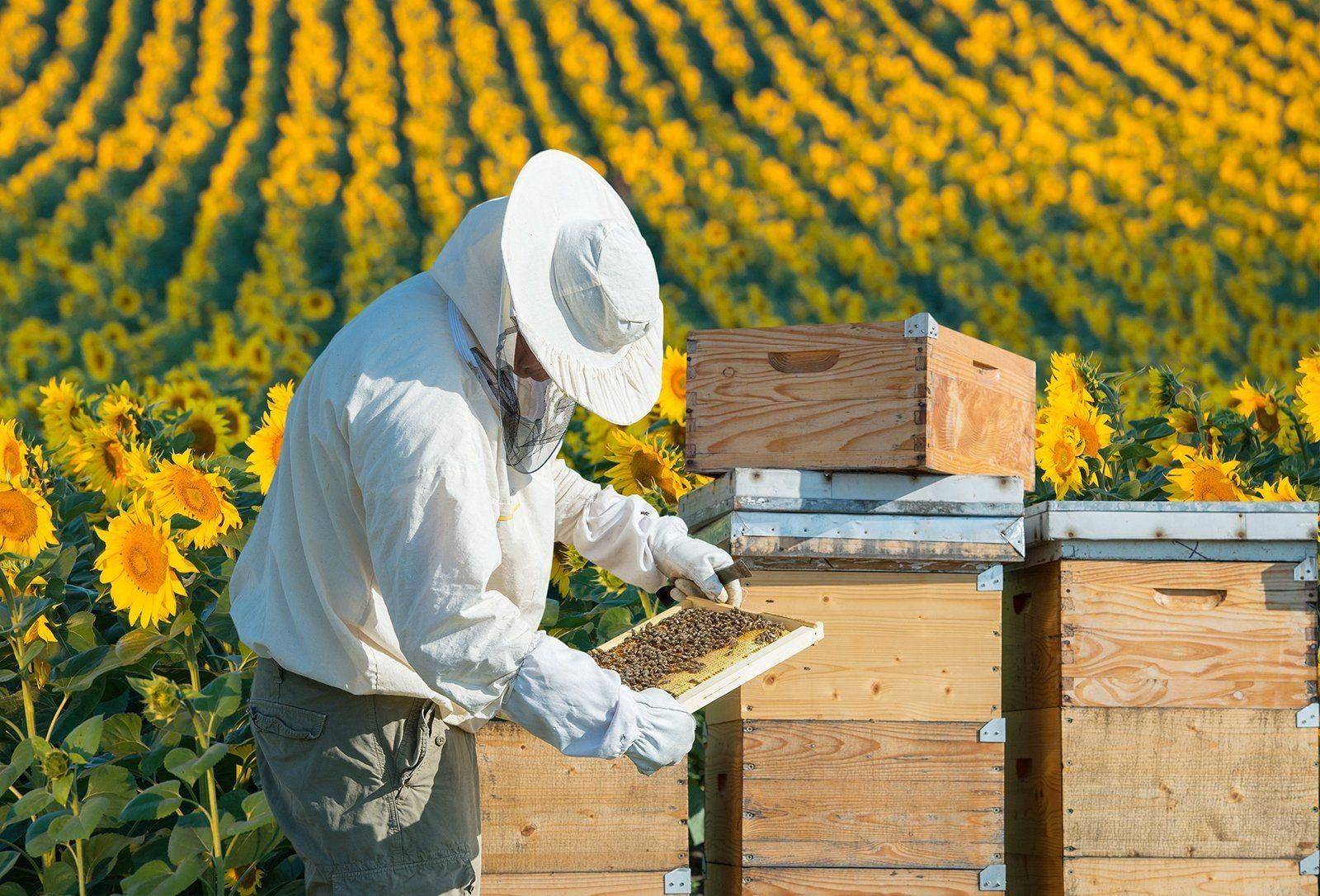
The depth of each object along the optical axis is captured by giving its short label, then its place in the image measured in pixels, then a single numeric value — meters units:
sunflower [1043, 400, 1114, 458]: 8.05
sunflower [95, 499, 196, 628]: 6.46
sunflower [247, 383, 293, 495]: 7.23
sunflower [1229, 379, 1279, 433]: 8.95
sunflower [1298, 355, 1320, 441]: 8.15
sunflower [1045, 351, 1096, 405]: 8.17
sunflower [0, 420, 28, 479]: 7.18
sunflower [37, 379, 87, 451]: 8.34
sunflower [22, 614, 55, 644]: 6.75
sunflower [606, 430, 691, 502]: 8.14
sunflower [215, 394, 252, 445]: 8.96
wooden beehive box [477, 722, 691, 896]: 6.32
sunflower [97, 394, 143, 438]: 8.06
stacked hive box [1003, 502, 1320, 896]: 6.53
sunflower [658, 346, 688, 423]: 8.36
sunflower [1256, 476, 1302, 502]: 7.52
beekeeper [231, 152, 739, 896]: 4.34
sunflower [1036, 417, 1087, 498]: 7.91
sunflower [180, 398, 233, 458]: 8.50
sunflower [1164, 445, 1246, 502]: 7.79
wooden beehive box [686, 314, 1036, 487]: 6.45
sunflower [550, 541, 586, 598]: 7.65
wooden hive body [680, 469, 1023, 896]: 6.44
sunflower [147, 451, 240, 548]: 6.82
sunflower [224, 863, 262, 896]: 6.57
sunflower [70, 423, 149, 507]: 7.84
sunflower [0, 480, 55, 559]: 6.78
